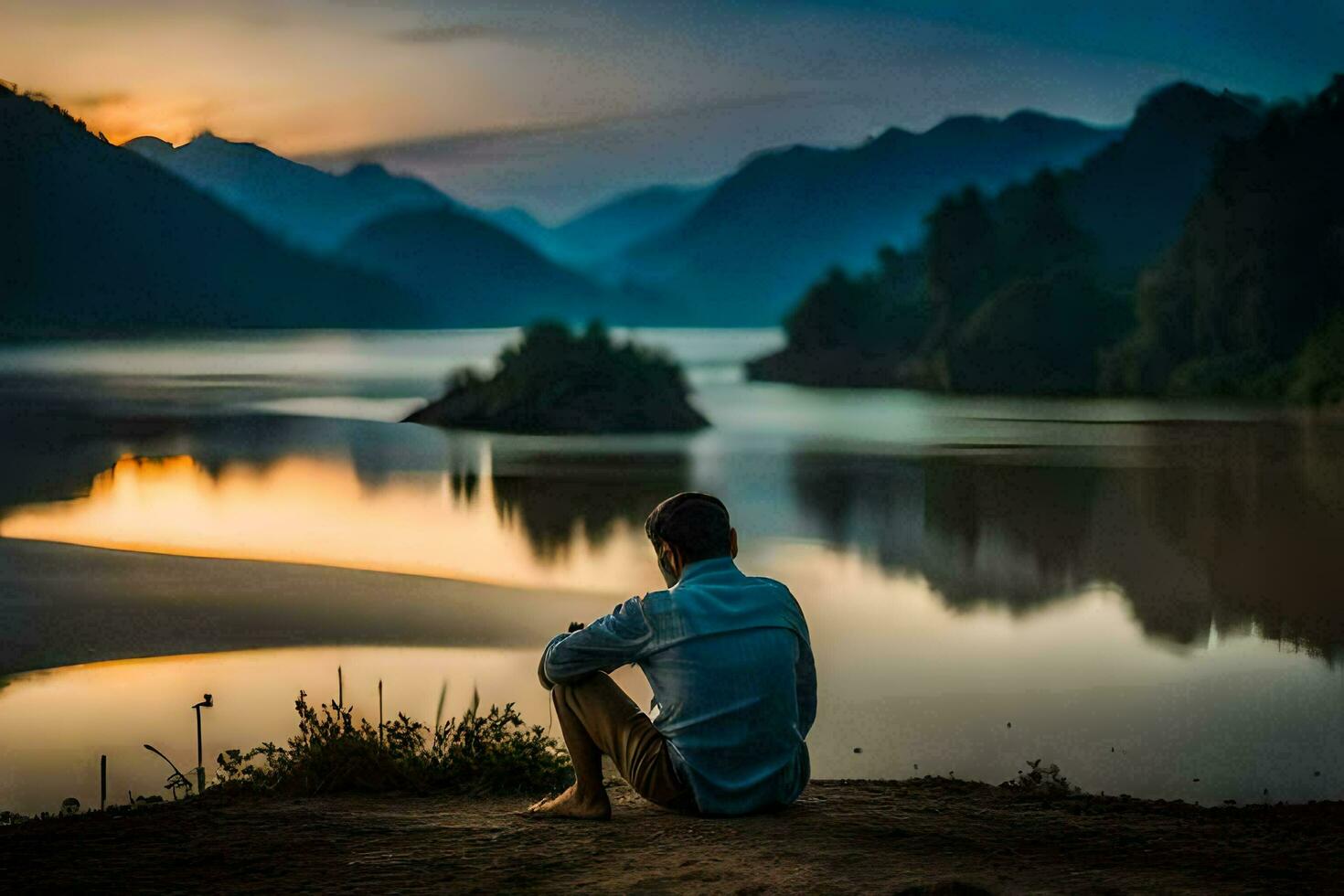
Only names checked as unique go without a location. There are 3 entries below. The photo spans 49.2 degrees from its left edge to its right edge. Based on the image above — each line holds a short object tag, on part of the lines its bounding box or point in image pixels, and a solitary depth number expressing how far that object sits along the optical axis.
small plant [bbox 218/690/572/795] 5.02
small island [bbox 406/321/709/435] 25.30
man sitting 3.89
